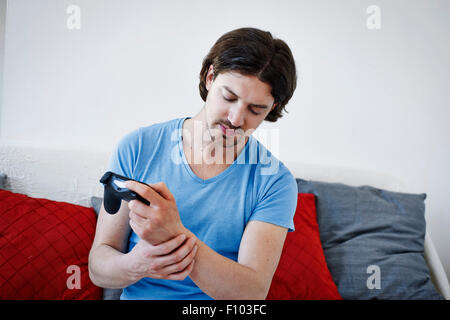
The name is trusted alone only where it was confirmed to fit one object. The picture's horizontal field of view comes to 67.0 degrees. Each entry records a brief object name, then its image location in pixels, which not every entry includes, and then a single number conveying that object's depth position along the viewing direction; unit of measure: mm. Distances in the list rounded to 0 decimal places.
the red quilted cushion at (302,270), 1173
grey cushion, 1276
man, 738
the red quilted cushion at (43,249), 917
